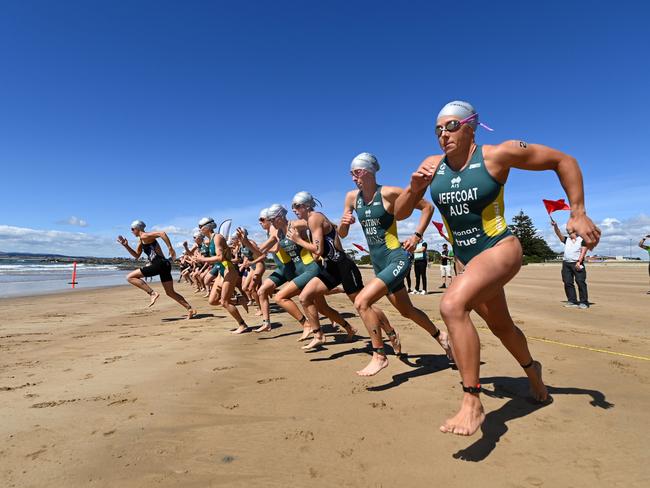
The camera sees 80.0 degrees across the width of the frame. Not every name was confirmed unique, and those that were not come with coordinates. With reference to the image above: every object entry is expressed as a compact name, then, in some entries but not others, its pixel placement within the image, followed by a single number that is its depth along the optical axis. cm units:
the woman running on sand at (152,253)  910
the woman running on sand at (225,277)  679
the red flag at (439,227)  1199
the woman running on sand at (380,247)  387
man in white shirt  946
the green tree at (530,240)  7038
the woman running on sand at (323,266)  506
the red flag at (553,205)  844
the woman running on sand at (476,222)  228
